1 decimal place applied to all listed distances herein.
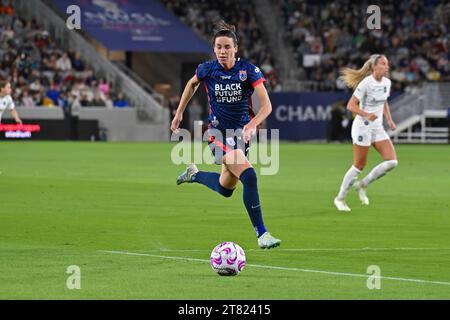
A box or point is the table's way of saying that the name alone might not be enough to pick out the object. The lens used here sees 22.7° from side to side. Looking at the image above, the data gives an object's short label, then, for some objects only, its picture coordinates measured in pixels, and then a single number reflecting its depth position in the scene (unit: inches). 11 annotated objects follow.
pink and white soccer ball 436.1
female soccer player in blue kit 498.9
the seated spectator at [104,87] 2023.9
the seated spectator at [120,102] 2021.4
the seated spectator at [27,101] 1902.1
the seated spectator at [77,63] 2038.6
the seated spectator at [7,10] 2027.6
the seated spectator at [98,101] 1979.6
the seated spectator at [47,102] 1924.2
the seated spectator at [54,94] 1946.4
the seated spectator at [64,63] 2003.0
